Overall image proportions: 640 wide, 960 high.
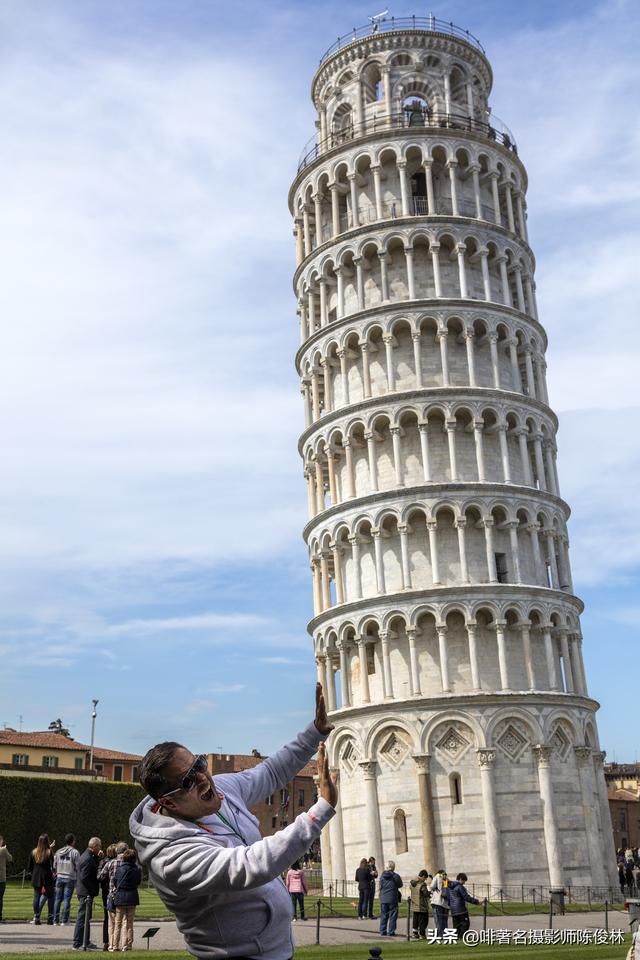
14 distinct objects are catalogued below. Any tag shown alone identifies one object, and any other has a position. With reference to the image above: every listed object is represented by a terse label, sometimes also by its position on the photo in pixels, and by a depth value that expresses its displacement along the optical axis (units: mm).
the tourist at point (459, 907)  23266
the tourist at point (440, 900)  23516
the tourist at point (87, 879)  17891
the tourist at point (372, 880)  30188
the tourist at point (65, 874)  21719
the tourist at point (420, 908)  24203
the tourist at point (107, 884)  18219
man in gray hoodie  3986
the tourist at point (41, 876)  22875
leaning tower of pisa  40250
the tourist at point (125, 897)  17062
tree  97875
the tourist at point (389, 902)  24234
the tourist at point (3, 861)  22609
